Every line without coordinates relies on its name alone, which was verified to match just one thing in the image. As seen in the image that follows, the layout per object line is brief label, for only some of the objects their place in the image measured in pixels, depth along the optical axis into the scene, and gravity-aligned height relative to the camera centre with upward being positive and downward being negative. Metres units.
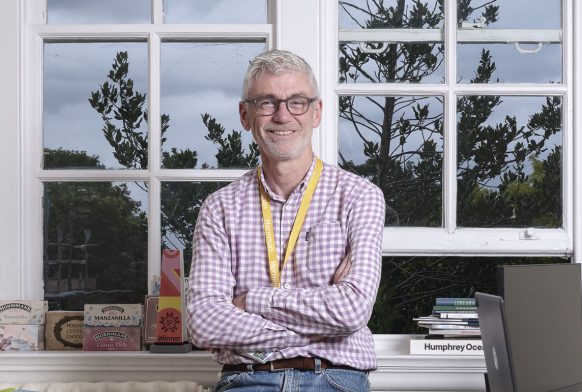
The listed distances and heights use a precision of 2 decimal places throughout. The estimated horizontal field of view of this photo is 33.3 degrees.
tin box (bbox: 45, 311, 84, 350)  3.53 -0.53
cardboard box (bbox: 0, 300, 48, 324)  3.50 -0.46
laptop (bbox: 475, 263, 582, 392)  2.43 -0.39
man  2.65 -0.21
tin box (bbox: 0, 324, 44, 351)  3.50 -0.55
